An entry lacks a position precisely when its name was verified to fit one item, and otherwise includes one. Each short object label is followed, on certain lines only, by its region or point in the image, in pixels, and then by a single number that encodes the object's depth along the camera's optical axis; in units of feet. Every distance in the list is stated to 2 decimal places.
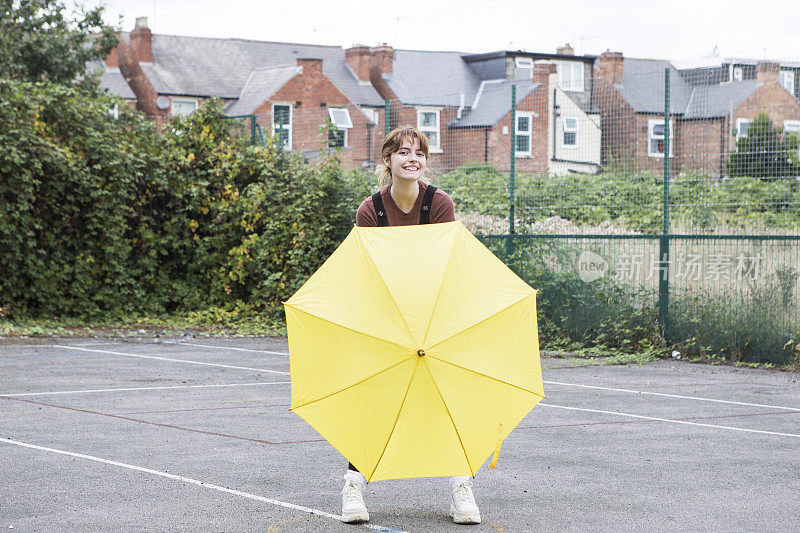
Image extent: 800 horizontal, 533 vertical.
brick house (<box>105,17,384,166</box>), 147.02
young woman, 17.22
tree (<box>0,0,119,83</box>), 98.94
